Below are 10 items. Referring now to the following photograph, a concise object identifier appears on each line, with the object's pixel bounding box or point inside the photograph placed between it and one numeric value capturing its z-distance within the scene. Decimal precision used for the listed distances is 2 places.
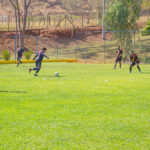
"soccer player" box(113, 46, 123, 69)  29.16
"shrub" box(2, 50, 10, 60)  38.59
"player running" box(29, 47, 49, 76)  21.69
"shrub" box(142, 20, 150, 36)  52.34
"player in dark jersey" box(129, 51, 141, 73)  23.83
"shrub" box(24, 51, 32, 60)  40.72
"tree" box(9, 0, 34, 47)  57.24
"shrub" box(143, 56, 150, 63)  38.84
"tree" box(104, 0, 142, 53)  40.50
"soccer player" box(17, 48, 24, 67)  31.44
